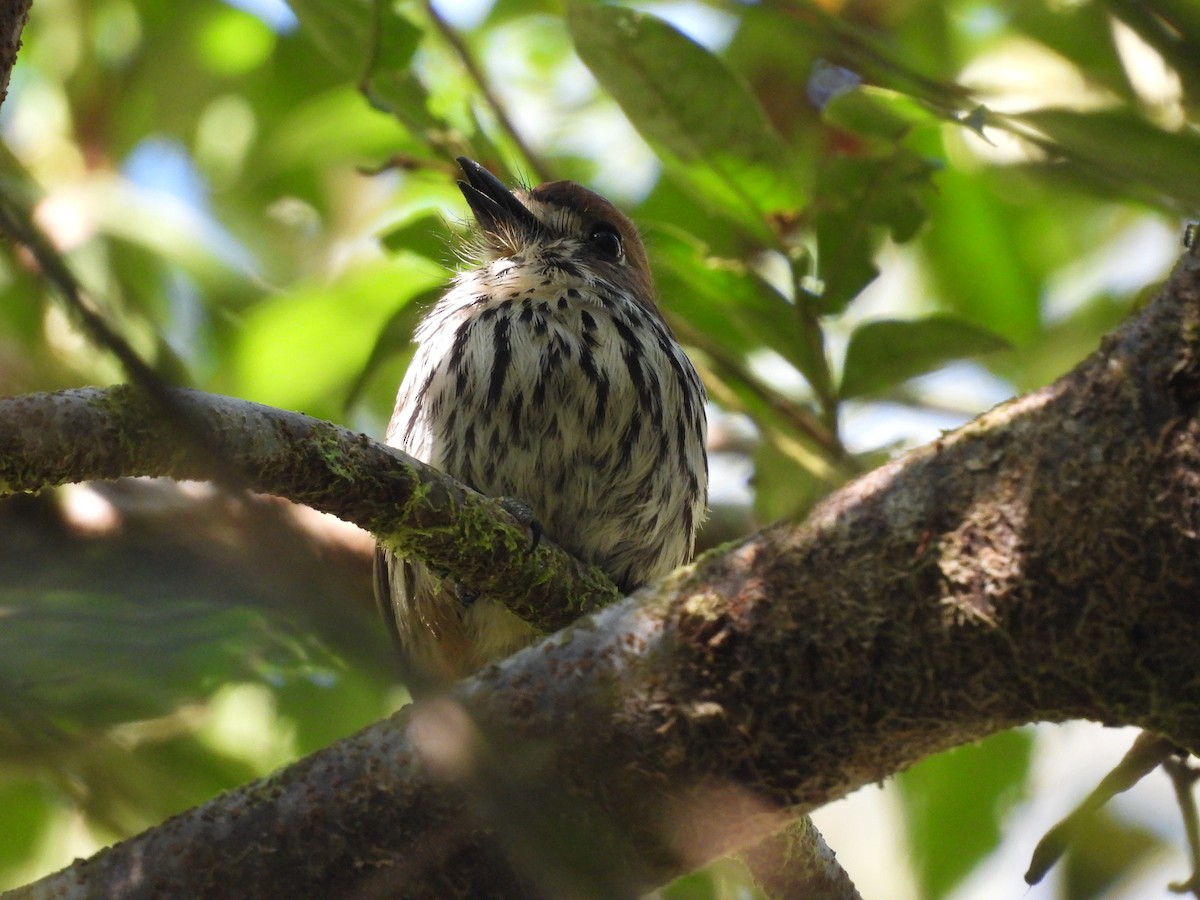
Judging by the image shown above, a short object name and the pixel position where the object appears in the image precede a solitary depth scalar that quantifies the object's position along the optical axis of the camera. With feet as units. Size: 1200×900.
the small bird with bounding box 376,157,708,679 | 23.76
